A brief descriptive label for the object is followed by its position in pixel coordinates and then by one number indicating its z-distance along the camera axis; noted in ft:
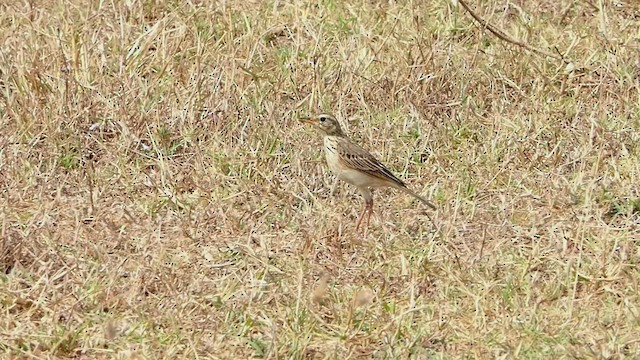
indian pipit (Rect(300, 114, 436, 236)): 54.03
